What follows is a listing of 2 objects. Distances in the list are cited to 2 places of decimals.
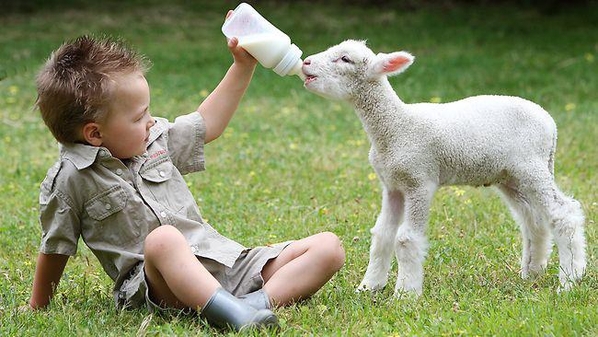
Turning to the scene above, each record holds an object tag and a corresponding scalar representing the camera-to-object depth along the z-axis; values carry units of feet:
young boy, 22.95
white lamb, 24.80
